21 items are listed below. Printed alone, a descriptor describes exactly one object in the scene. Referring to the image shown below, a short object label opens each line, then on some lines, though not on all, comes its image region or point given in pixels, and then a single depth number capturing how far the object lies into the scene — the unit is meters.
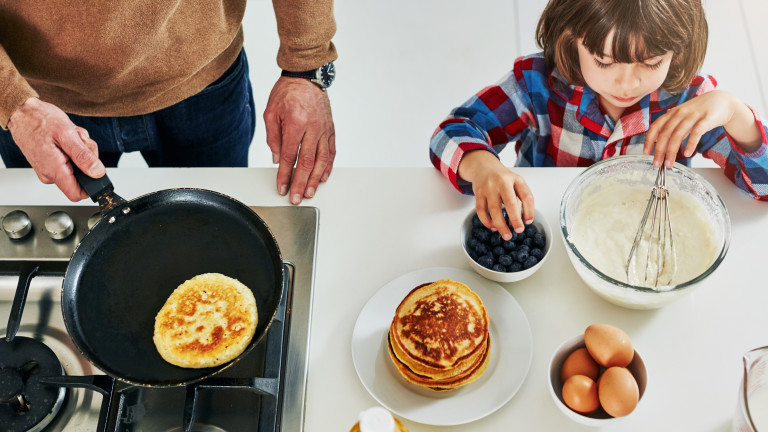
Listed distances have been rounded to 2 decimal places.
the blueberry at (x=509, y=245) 1.06
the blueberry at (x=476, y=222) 1.10
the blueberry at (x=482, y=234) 1.09
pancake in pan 0.96
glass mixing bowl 0.94
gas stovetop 0.95
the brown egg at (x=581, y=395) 0.86
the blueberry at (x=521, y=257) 1.05
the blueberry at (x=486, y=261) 1.06
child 1.10
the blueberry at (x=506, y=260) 1.05
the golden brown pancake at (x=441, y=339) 0.91
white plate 0.94
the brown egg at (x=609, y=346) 0.88
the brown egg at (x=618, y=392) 0.84
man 1.12
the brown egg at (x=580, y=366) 0.89
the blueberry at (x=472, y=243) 1.08
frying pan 0.98
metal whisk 1.02
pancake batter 1.02
